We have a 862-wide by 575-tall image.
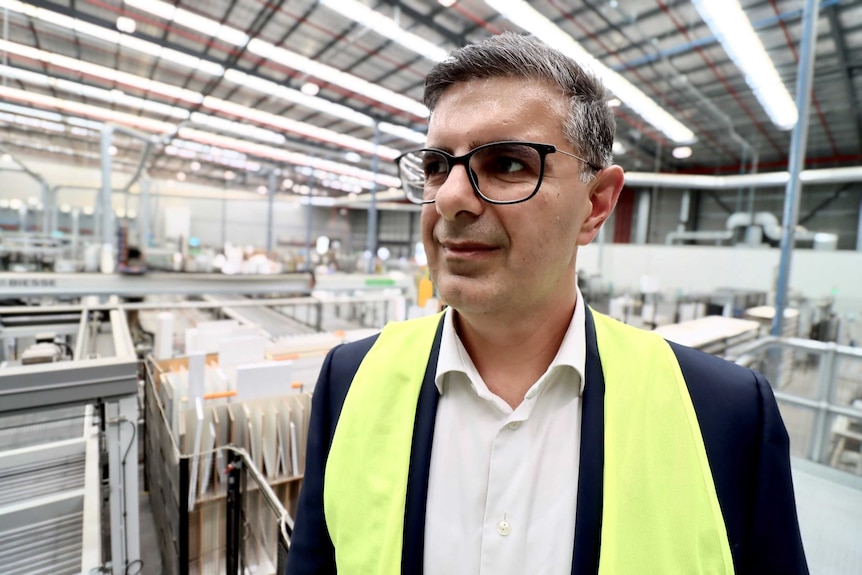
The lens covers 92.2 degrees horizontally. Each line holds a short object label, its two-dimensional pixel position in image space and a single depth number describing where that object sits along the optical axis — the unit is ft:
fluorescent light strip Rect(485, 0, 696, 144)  14.47
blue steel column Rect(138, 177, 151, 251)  24.39
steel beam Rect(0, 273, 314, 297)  11.41
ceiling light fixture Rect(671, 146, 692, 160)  31.96
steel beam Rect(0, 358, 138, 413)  4.42
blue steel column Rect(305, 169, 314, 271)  25.59
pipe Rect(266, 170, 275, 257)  25.37
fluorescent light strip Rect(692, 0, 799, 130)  14.07
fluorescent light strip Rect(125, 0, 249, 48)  16.76
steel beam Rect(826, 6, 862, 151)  15.44
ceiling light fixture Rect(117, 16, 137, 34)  17.48
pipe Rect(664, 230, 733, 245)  30.64
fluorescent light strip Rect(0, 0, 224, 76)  17.10
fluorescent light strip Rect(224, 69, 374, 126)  24.20
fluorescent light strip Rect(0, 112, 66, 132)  33.71
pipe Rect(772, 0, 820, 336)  9.10
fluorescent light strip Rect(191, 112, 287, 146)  32.19
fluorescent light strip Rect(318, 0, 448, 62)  15.65
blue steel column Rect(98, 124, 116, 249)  13.92
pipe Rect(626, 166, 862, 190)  28.07
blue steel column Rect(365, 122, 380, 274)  25.96
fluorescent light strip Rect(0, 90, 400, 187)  28.84
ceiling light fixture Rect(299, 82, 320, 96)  23.77
